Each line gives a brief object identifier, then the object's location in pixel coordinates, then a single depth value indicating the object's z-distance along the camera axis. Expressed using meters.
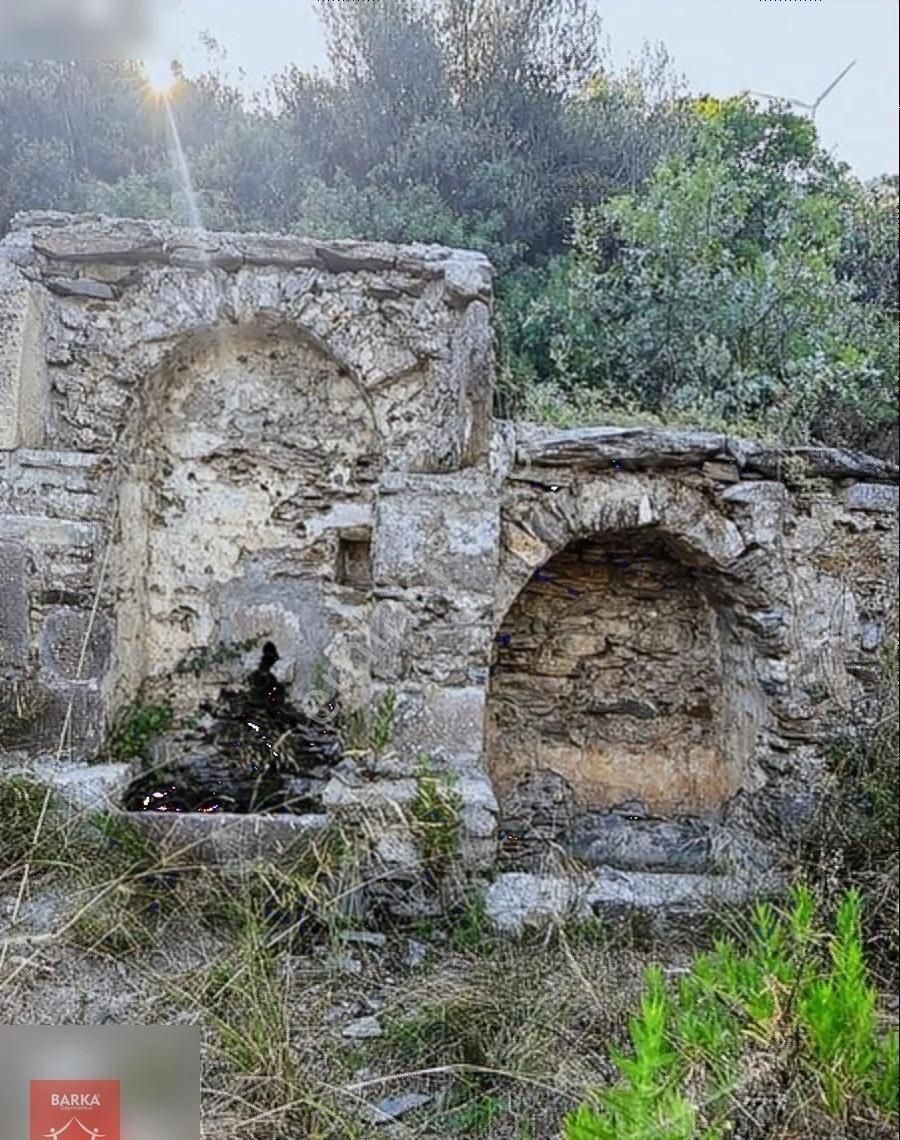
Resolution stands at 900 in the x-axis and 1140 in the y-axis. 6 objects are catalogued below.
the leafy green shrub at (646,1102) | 0.92
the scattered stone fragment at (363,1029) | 1.69
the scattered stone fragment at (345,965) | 2.04
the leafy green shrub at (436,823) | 2.37
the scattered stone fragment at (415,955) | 2.17
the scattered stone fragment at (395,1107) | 1.42
